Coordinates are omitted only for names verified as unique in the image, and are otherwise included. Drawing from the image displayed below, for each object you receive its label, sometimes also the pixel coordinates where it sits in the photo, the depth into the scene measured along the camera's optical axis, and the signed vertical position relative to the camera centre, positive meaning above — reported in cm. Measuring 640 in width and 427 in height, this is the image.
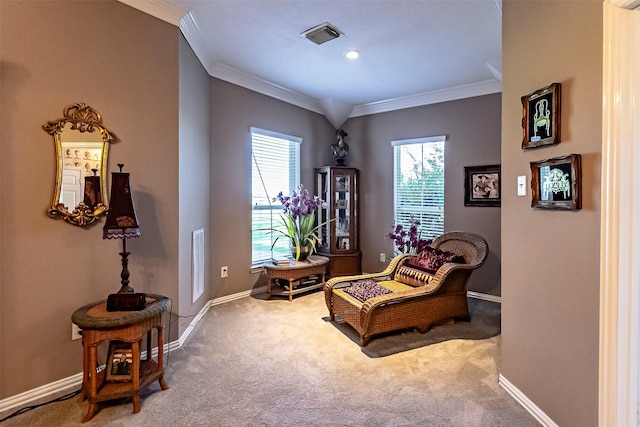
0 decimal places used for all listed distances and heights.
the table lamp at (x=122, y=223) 199 -7
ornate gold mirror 210 +30
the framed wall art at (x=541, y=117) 173 +51
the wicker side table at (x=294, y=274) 402 -76
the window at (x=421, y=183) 462 +41
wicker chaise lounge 285 -77
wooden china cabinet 480 -9
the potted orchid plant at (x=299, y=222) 420 -13
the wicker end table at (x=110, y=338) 186 -70
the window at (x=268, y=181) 428 +41
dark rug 280 -110
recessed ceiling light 335 +158
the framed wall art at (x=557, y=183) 160 +15
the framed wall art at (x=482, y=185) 411 +33
